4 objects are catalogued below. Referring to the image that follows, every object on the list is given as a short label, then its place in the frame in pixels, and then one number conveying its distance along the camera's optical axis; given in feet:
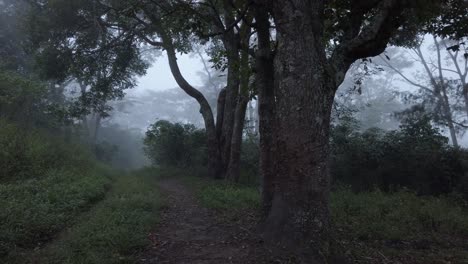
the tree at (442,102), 52.66
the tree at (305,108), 16.01
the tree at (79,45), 46.91
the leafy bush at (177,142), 61.62
